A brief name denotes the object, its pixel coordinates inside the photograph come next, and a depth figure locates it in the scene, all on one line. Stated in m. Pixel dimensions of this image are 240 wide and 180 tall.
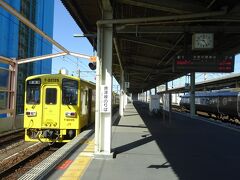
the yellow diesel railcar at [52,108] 6.68
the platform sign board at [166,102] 10.36
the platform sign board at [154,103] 14.41
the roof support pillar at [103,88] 4.63
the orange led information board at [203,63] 6.98
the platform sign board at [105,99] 4.62
